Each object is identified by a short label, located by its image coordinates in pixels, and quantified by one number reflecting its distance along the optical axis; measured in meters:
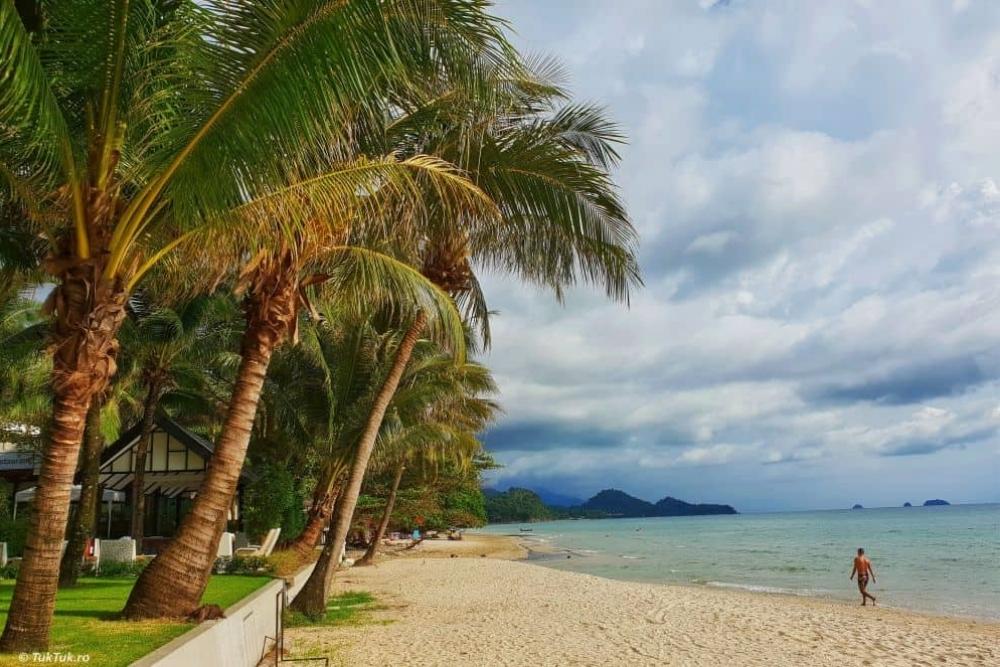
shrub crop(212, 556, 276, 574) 14.20
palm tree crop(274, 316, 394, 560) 16.98
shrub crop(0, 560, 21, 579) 13.27
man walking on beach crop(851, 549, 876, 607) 18.47
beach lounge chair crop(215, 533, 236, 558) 16.13
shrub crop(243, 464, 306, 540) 19.05
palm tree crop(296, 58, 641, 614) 9.05
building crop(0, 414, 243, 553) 19.61
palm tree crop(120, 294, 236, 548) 14.30
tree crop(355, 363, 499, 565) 17.52
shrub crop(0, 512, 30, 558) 16.08
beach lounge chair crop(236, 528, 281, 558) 16.26
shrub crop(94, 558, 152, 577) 13.54
